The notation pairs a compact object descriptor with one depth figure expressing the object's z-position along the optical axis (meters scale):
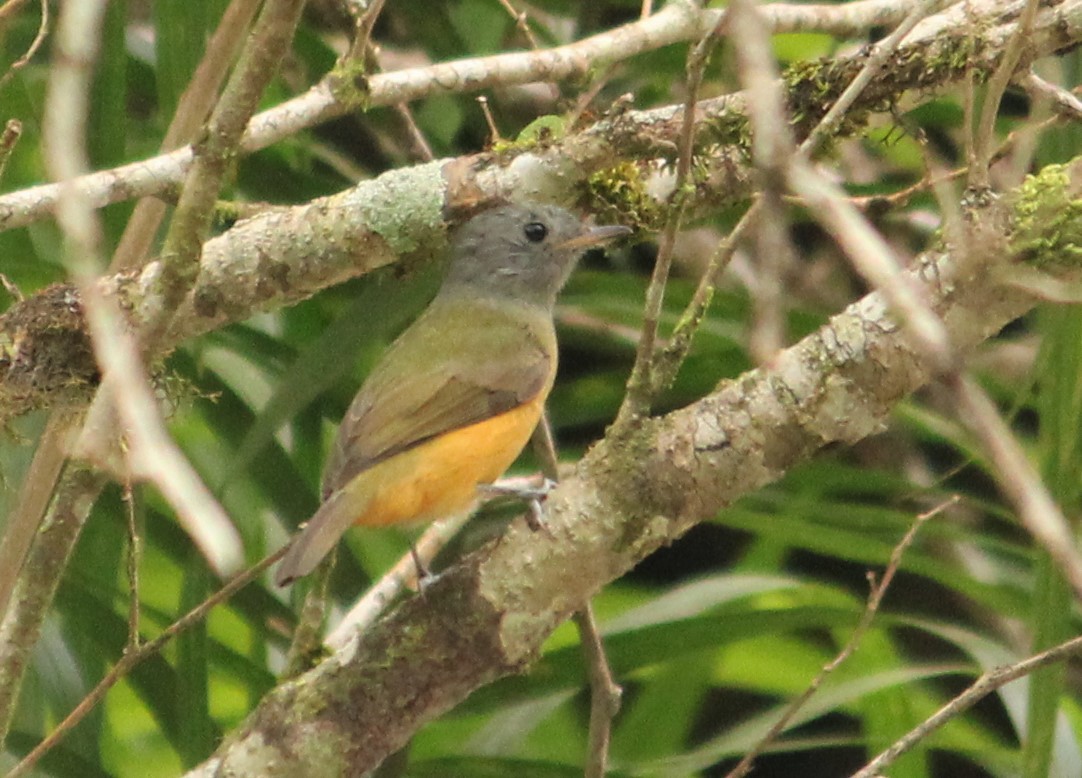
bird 6.86
